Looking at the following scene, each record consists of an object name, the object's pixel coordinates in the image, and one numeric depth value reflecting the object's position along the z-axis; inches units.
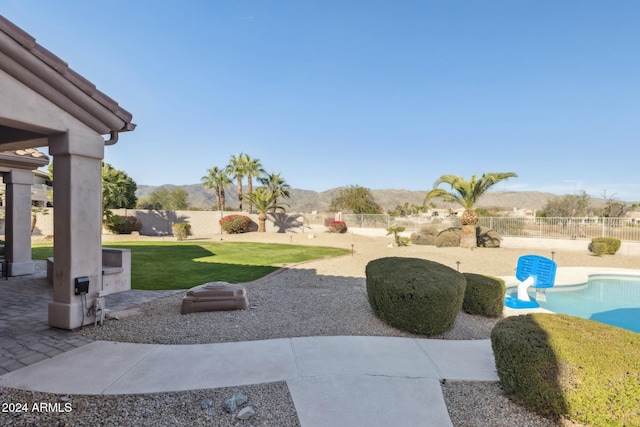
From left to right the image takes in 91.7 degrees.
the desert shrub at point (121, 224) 997.8
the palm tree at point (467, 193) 718.3
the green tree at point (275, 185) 1211.2
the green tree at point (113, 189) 1091.3
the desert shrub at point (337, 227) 1216.8
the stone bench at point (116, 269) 307.7
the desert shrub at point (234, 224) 1119.0
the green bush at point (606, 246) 700.0
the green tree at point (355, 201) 1961.1
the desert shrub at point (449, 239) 786.8
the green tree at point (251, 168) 1413.6
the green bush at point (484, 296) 270.1
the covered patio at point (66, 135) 175.0
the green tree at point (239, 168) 1454.2
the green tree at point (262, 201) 1135.0
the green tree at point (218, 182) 1619.8
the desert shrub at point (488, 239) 786.2
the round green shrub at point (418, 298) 207.6
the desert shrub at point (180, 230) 954.7
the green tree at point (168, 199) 2632.9
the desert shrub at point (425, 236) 890.1
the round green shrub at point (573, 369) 112.3
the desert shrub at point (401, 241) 819.4
